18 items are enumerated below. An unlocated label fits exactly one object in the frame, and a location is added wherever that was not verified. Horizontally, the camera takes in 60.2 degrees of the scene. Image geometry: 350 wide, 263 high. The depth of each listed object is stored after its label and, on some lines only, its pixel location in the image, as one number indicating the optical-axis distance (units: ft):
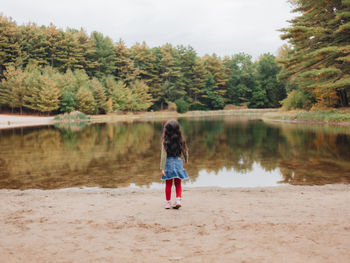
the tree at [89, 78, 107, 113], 161.45
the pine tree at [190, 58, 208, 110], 229.86
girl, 16.31
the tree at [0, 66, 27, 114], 150.20
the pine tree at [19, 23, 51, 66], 183.21
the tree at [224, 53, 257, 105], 241.02
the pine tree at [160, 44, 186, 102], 214.67
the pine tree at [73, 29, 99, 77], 200.23
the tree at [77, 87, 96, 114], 149.18
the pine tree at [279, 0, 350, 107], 76.79
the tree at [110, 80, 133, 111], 175.11
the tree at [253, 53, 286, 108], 231.91
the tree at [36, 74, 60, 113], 140.87
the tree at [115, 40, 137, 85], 209.61
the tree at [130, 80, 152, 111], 190.49
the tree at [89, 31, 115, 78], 206.28
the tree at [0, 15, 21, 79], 174.29
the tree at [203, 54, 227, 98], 244.01
